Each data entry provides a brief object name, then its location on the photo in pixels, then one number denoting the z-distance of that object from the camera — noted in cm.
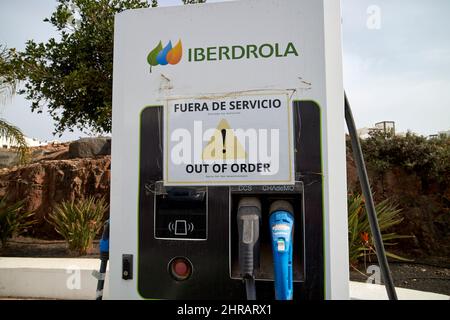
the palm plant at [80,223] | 769
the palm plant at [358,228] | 610
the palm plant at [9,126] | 778
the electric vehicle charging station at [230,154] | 192
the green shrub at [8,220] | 828
